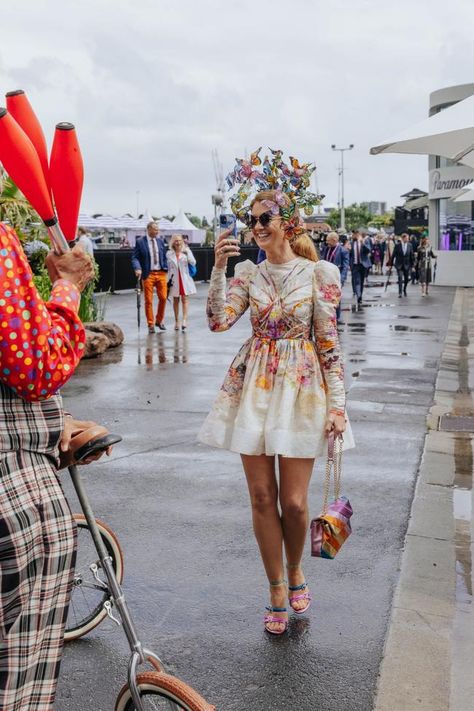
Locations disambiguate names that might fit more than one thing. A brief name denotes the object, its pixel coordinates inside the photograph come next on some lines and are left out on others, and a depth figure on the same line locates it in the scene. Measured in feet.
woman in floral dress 13.01
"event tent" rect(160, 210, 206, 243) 174.50
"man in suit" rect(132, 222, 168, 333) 51.85
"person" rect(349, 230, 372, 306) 82.12
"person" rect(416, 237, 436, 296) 92.99
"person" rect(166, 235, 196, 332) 54.29
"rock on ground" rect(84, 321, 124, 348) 45.96
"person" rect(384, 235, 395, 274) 148.15
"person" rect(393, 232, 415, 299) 90.68
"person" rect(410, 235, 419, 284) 118.64
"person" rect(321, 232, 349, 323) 64.13
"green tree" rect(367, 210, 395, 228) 409.04
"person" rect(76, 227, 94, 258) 54.24
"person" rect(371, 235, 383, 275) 157.79
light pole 279.16
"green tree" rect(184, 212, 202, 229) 459.03
